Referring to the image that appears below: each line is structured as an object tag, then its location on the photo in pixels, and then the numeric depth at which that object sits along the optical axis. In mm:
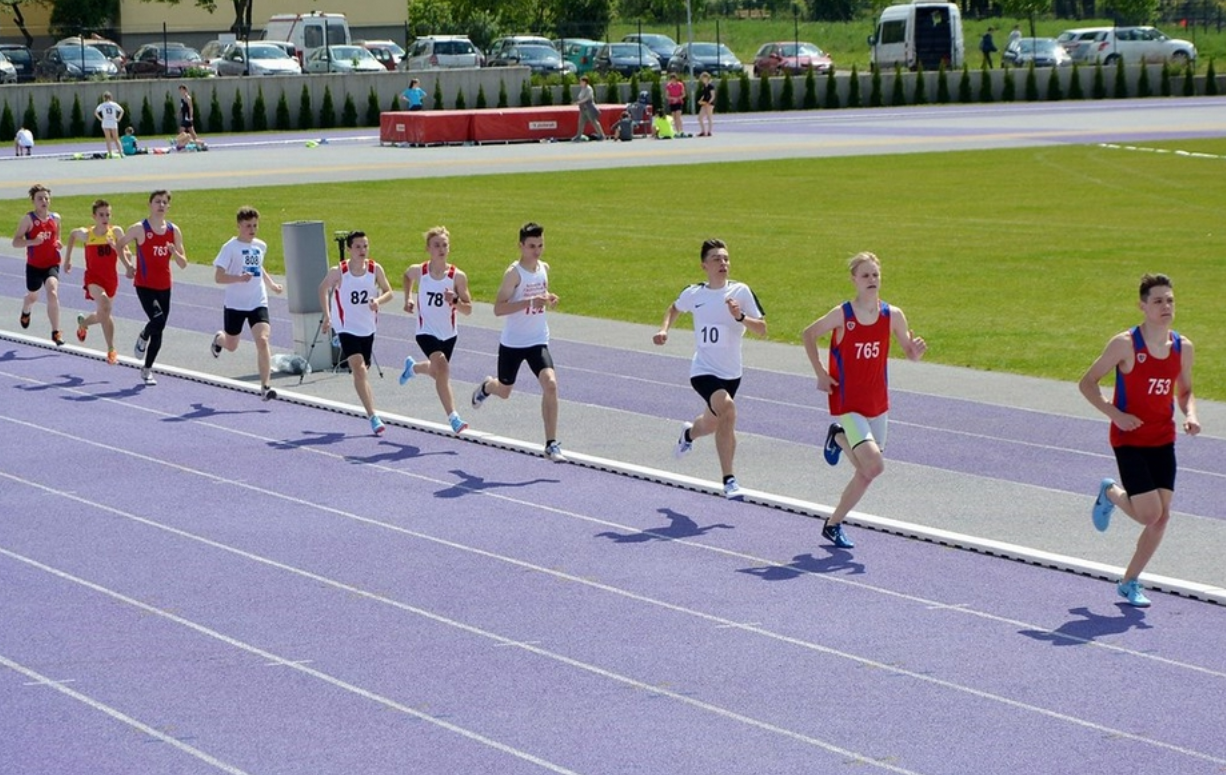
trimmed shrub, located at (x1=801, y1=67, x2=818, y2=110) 67312
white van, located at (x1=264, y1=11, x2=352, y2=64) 70500
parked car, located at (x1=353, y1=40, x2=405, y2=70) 68938
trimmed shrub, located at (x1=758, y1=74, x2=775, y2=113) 67000
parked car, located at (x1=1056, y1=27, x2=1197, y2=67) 73562
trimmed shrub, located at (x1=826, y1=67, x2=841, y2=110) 67562
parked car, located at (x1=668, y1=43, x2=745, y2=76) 70250
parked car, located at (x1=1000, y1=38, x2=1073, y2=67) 74938
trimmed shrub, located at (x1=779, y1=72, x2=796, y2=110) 67375
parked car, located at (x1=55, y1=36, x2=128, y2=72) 66581
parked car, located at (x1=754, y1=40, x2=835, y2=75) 72562
